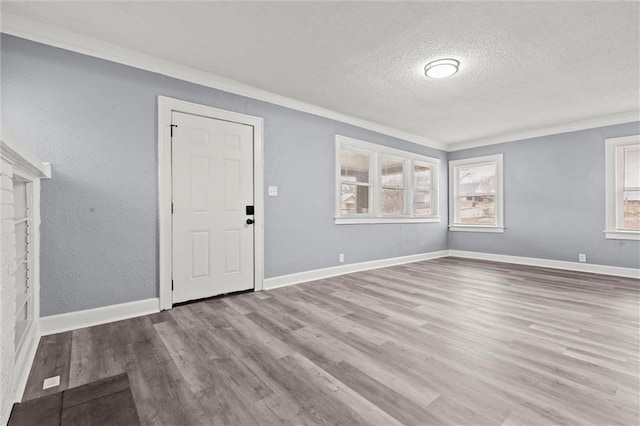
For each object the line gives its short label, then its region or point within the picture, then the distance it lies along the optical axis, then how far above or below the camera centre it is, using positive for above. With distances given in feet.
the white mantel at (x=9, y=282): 3.89 -0.98
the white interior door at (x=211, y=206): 10.39 +0.23
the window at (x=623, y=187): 15.05 +1.13
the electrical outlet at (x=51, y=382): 5.61 -3.28
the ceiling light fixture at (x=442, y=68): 9.87 +4.90
